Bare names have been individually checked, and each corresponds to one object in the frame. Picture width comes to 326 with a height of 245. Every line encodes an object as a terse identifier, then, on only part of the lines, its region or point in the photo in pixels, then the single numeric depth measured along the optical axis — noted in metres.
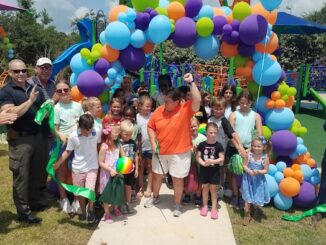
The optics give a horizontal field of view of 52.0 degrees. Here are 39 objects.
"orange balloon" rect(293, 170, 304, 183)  4.74
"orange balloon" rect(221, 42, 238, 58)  5.01
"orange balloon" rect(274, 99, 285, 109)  4.87
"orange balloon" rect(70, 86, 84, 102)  5.32
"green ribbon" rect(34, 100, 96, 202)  4.14
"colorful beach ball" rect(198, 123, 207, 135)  5.10
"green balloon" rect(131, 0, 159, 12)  4.95
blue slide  7.06
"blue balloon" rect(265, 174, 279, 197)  4.76
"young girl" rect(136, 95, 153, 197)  4.88
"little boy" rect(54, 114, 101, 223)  4.17
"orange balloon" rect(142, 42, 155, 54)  5.23
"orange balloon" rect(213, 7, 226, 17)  5.05
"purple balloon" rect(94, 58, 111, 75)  5.15
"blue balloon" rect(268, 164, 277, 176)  4.85
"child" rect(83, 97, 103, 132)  4.34
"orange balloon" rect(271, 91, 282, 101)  4.92
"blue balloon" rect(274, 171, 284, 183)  4.79
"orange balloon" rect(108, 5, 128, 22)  5.16
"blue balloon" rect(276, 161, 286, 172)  4.87
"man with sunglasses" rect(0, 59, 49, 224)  3.92
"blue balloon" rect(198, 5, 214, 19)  4.95
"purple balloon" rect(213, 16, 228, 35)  4.94
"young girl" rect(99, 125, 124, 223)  4.20
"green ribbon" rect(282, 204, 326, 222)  4.45
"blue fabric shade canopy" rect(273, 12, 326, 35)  11.98
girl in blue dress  4.30
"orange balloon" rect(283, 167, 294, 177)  4.77
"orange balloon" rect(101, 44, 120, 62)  5.11
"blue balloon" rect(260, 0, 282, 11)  4.53
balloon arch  4.76
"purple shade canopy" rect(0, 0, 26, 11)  12.55
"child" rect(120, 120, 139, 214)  4.33
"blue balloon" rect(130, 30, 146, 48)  4.96
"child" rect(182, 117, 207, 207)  4.75
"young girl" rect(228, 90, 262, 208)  4.66
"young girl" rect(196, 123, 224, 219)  4.35
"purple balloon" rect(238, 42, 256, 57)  4.92
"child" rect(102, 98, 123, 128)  4.67
